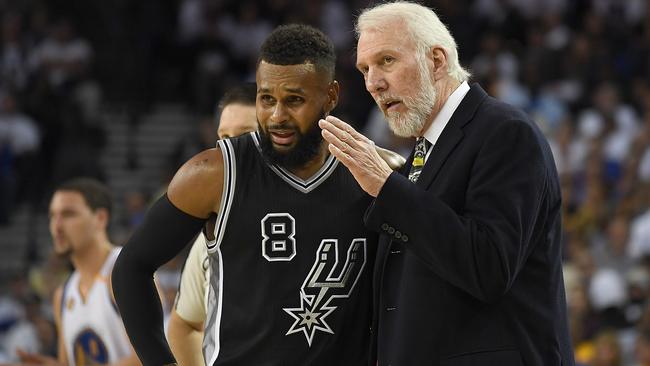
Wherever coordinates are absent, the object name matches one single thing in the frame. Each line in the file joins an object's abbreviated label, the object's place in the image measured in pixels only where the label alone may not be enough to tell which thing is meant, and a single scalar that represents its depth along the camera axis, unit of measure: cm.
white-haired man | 670
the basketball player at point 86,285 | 1190
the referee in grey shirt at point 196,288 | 937
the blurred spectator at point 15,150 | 2814
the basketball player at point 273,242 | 773
